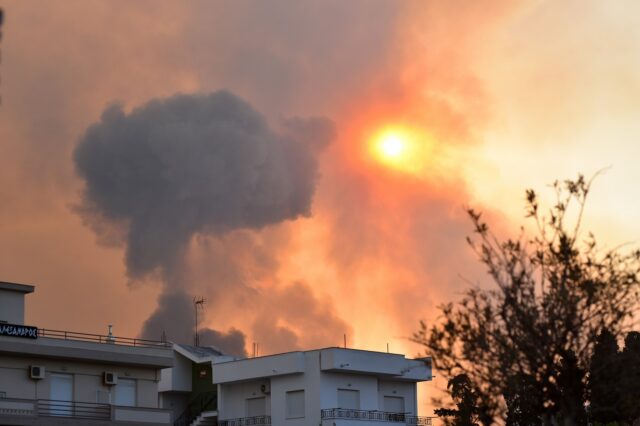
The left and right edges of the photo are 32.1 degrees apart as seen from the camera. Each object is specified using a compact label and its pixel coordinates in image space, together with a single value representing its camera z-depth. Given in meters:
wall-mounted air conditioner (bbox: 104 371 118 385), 54.97
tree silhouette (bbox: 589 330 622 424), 26.22
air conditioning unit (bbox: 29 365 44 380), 52.06
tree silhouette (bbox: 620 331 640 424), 26.80
